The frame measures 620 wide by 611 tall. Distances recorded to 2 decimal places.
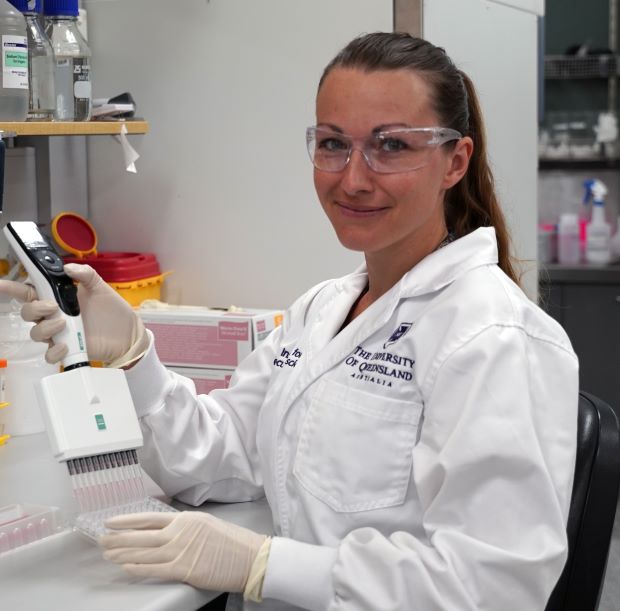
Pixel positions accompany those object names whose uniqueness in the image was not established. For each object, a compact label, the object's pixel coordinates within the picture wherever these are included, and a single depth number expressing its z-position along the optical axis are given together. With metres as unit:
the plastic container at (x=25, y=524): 1.25
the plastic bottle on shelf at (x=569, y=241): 3.79
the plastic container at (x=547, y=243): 3.84
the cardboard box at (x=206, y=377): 1.90
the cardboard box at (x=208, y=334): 1.88
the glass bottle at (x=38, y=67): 1.78
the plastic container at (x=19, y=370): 1.73
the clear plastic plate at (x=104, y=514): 1.22
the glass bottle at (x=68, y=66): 1.82
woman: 1.07
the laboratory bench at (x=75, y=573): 1.10
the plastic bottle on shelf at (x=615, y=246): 3.83
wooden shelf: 1.66
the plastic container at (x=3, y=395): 1.69
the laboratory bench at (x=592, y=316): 3.54
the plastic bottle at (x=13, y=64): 1.65
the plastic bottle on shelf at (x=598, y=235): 3.73
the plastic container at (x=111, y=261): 2.01
